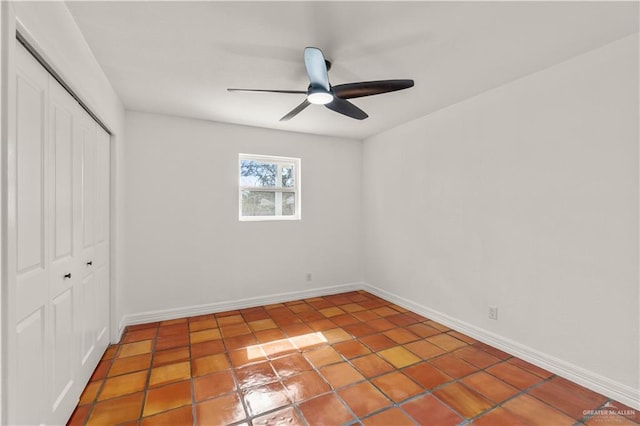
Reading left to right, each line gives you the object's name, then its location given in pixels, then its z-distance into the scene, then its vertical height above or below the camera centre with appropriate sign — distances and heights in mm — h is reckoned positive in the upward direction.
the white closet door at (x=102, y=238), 2369 -212
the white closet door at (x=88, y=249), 2025 -267
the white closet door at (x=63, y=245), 1573 -188
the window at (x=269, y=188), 3957 +359
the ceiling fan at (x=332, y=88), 1823 +923
